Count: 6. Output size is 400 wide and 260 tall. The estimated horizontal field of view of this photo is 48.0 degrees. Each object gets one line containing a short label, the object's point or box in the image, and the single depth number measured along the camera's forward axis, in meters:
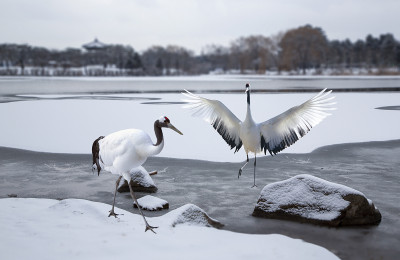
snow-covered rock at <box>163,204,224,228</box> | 5.19
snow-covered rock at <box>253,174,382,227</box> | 5.42
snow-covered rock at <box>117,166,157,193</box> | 6.93
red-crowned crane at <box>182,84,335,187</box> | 6.82
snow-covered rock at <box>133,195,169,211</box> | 5.95
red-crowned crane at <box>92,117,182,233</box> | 5.28
